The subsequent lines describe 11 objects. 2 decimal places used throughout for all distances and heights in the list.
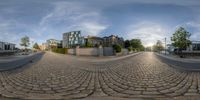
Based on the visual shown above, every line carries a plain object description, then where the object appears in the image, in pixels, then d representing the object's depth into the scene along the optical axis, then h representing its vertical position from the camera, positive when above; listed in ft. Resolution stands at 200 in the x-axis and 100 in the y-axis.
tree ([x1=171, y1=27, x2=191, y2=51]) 80.14 +7.57
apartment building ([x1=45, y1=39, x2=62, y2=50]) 296.83 +17.85
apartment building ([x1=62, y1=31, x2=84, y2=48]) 146.89 +14.07
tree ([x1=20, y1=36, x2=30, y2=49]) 159.06 +10.85
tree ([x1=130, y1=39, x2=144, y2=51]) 201.31 +10.15
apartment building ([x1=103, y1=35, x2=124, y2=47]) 178.66 +14.34
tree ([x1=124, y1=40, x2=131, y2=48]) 185.82 +7.74
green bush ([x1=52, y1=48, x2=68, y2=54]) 114.83 -1.69
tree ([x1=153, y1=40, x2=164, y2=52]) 211.97 +6.17
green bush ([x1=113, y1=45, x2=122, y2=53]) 92.64 +0.56
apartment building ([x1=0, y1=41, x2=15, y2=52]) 111.79 +3.02
